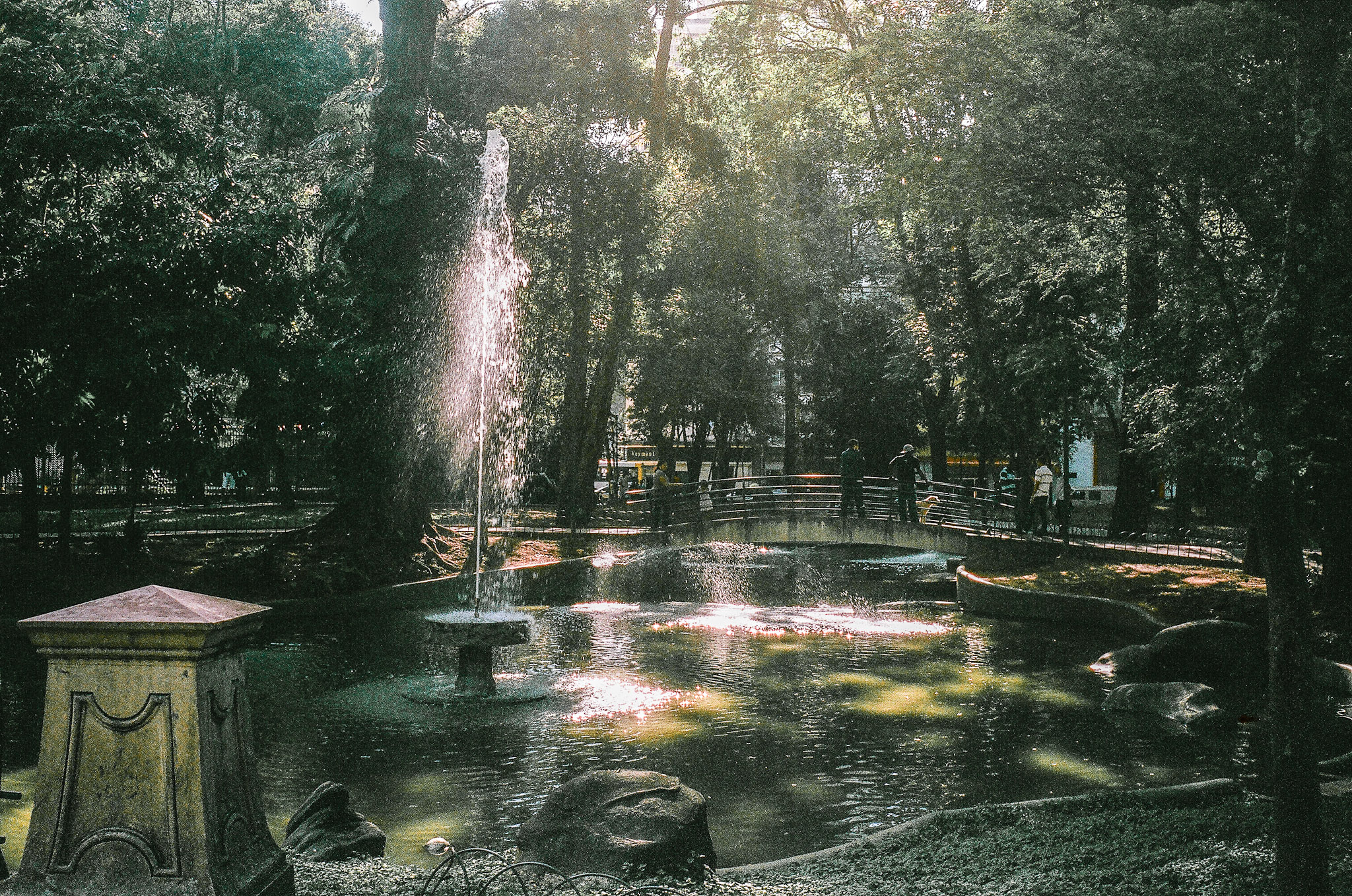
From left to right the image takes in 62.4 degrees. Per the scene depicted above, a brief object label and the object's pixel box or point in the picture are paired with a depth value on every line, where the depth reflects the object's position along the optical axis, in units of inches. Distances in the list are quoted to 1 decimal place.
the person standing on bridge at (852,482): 1152.2
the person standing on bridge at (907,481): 1109.7
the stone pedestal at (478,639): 426.9
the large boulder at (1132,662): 519.2
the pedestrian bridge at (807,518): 1082.1
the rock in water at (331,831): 228.2
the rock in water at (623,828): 225.1
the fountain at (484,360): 453.7
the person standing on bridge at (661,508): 1147.9
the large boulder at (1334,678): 476.1
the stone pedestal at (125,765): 143.9
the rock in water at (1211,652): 509.0
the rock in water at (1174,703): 414.9
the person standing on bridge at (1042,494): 990.4
